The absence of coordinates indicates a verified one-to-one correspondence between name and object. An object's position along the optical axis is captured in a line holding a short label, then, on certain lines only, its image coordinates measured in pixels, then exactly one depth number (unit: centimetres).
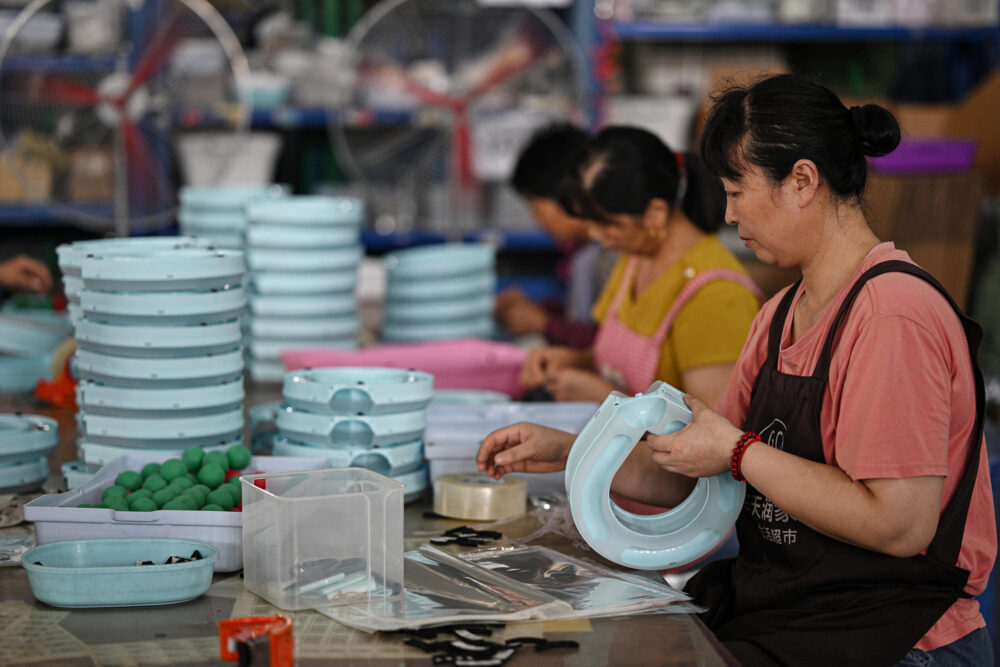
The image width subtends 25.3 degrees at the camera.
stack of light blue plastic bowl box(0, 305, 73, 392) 452
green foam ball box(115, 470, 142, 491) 343
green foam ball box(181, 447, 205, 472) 348
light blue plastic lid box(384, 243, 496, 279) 507
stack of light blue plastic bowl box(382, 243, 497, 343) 507
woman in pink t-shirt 317
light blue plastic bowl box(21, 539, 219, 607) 314
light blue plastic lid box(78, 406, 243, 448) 360
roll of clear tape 358
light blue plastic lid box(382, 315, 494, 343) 508
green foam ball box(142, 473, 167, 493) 340
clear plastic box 315
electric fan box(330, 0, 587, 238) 650
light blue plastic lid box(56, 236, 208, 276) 373
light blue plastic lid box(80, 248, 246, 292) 354
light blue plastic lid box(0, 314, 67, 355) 459
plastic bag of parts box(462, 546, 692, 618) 319
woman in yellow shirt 408
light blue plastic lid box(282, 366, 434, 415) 361
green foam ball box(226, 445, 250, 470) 351
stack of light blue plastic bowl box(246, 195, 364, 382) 464
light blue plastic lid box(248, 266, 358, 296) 465
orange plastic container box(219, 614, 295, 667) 295
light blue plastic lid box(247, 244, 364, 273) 463
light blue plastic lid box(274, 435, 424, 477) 361
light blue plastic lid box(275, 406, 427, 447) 361
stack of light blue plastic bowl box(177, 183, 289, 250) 495
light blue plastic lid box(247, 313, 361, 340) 469
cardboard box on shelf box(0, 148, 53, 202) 539
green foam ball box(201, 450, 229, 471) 347
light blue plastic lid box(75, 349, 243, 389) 358
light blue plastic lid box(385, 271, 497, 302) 506
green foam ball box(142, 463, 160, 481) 346
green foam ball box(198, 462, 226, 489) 343
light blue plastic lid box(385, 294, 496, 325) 507
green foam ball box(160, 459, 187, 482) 343
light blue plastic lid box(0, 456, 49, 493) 364
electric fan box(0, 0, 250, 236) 554
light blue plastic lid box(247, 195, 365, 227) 464
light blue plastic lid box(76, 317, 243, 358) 356
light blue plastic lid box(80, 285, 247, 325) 355
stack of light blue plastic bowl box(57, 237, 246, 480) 355
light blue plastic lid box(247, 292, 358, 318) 467
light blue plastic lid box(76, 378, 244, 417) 359
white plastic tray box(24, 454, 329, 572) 328
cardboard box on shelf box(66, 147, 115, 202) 682
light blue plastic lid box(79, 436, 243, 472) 361
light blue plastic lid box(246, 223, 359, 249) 462
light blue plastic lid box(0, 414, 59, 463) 364
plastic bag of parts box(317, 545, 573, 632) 311
